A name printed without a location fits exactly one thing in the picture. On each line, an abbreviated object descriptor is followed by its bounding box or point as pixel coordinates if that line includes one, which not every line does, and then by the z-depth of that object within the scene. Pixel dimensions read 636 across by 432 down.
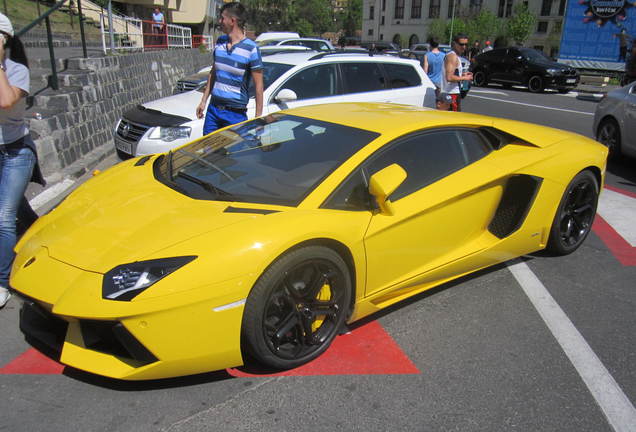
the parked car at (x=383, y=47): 36.57
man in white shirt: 7.63
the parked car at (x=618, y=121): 7.52
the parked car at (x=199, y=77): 11.16
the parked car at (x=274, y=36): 19.77
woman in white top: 3.35
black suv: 19.86
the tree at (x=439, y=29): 60.03
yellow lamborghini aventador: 2.55
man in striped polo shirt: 5.23
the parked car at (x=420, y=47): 34.44
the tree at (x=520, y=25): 48.78
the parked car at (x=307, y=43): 17.27
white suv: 6.54
